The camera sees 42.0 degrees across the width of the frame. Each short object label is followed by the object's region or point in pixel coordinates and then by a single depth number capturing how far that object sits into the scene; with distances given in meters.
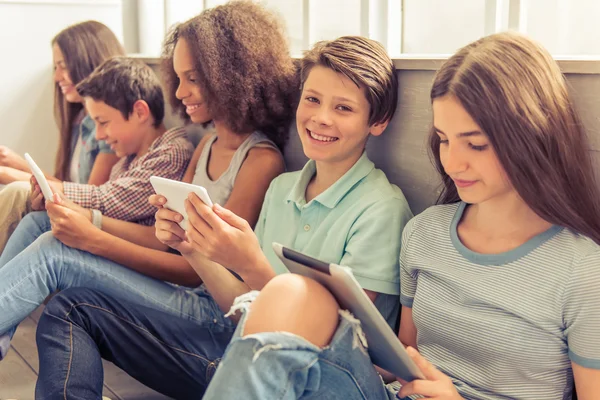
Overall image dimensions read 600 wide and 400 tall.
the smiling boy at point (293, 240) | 1.43
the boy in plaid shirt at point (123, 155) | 2.00
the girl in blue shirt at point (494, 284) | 1.06
